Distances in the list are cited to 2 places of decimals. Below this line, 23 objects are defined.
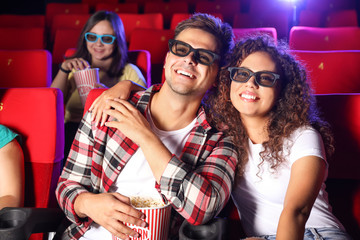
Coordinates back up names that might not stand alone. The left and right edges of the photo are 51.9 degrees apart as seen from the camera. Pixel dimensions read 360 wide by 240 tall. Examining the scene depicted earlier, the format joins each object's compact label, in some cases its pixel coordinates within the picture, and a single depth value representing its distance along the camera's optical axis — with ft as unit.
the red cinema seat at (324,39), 6.33
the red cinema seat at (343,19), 9.17
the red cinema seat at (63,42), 8.00
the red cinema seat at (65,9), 11.02
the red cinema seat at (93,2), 11.67
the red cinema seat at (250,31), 6.47
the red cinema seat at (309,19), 9.33
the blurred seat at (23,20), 10.18
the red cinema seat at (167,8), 10.89
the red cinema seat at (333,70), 4.50
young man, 2.59
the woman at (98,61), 5.45
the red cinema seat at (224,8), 10.43
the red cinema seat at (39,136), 3.28
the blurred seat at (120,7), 10.98
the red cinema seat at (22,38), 8.10
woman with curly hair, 2.86
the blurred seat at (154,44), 6.67
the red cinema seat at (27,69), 5.18
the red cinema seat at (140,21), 9.36
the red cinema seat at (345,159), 3.11
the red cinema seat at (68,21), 9.59
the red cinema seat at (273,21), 8.56
